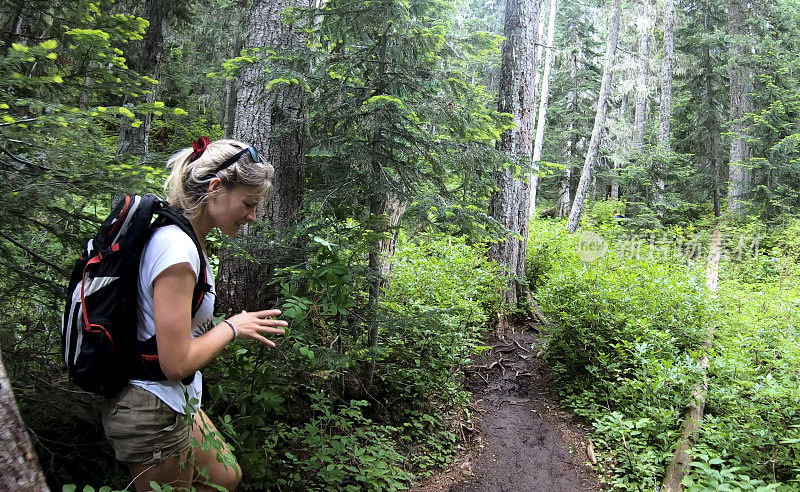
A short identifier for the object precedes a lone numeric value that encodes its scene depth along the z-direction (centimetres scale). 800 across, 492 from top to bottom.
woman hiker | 184
